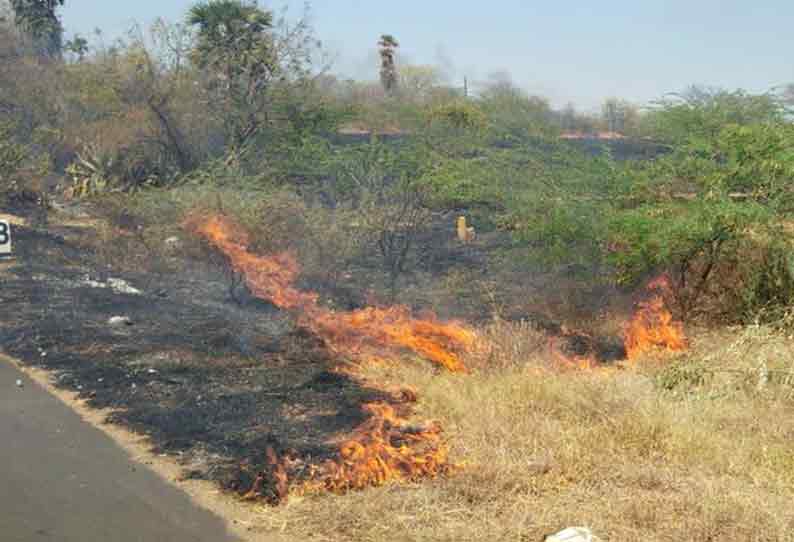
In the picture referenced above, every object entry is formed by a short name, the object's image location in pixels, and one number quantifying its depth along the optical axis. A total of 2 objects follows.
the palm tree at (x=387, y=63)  39.31
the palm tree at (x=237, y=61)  23.03
